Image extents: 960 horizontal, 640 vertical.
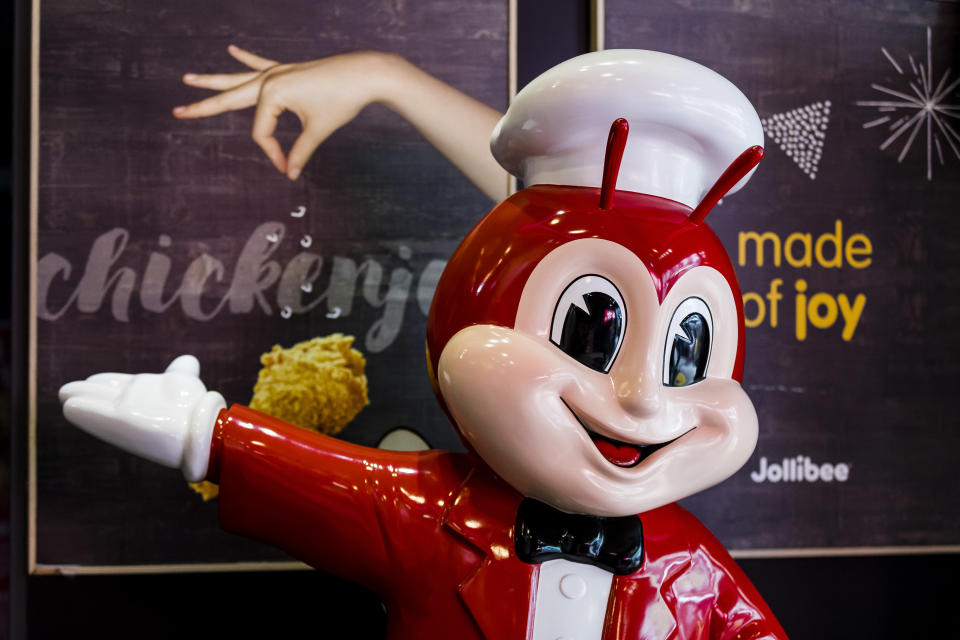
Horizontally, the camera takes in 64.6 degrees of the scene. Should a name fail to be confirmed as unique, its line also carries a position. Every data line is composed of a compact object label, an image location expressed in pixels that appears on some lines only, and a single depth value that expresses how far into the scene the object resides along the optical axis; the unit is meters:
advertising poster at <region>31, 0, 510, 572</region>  1.19
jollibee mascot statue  0.77
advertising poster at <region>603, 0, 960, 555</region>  1.30
